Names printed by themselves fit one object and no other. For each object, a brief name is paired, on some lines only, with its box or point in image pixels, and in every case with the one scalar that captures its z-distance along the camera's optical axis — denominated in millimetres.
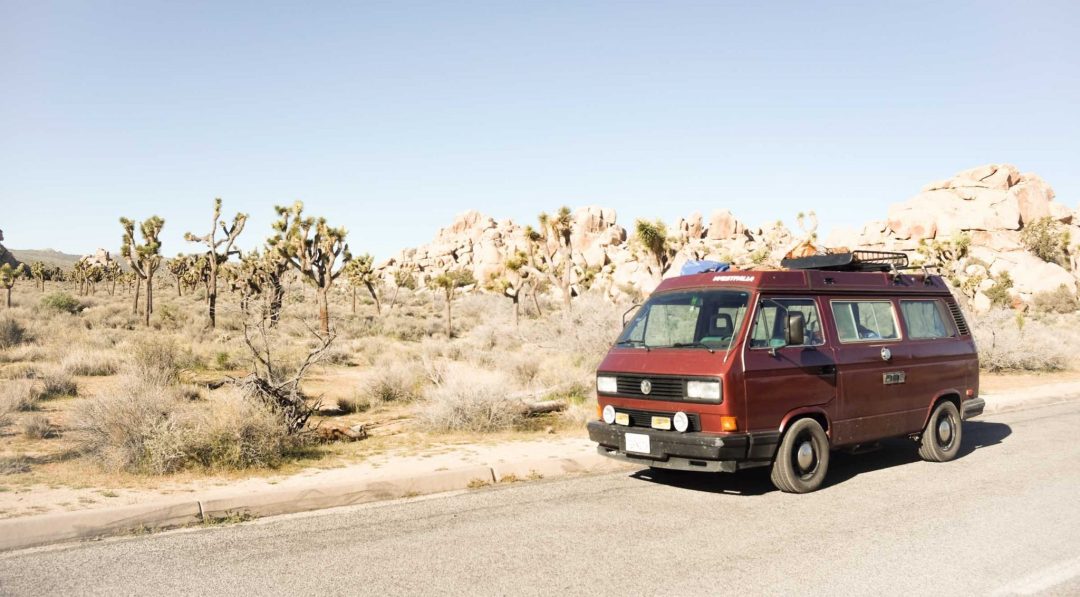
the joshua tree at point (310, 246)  32312
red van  7211
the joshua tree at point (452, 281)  41578
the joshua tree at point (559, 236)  34769
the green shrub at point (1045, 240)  67062
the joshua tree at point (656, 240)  34750
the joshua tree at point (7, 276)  45219
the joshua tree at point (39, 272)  74188
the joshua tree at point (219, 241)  32375
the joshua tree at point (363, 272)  57875
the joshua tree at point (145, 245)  37625
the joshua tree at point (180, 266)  62438
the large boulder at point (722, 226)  109625
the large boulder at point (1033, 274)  57438
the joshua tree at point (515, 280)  43781
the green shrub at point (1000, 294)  49469
